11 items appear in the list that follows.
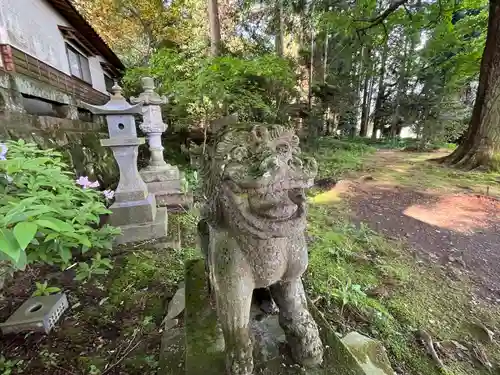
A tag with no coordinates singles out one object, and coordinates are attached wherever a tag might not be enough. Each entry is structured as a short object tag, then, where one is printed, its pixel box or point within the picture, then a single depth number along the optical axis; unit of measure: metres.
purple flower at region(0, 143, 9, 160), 1.42
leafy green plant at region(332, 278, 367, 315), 2.22
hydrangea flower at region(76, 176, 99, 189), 2.14
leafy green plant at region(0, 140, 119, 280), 0.96
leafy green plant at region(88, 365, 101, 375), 1.68
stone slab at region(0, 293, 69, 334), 1.94
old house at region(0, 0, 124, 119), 4.54
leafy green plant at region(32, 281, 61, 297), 2.23
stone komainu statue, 1.04
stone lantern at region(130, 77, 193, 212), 4.58
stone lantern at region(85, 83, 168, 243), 3.23
